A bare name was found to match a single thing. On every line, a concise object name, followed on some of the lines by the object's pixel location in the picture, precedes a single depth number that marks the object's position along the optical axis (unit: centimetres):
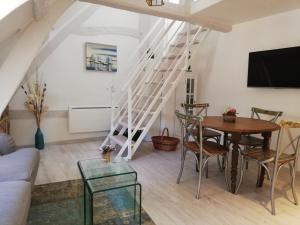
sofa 142
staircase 368
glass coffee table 192
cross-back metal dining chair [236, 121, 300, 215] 214
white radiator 451
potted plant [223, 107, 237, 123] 281
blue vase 413
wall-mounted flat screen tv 311
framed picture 458
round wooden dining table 238
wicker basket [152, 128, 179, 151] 417
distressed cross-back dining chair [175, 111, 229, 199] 255
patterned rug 200
